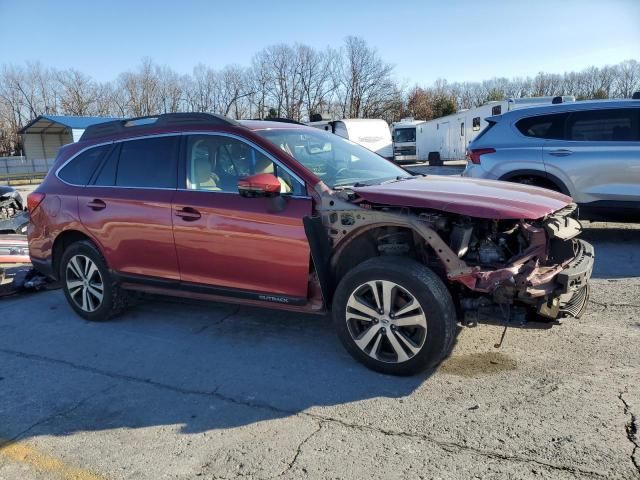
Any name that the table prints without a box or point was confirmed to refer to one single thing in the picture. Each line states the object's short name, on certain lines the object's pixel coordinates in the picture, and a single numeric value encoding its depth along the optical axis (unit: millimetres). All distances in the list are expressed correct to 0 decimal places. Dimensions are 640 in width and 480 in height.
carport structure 38375
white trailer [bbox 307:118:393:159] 17469
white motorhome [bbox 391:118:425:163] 30812
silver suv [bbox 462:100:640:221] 6836
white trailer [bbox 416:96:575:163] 22522
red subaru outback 3434
